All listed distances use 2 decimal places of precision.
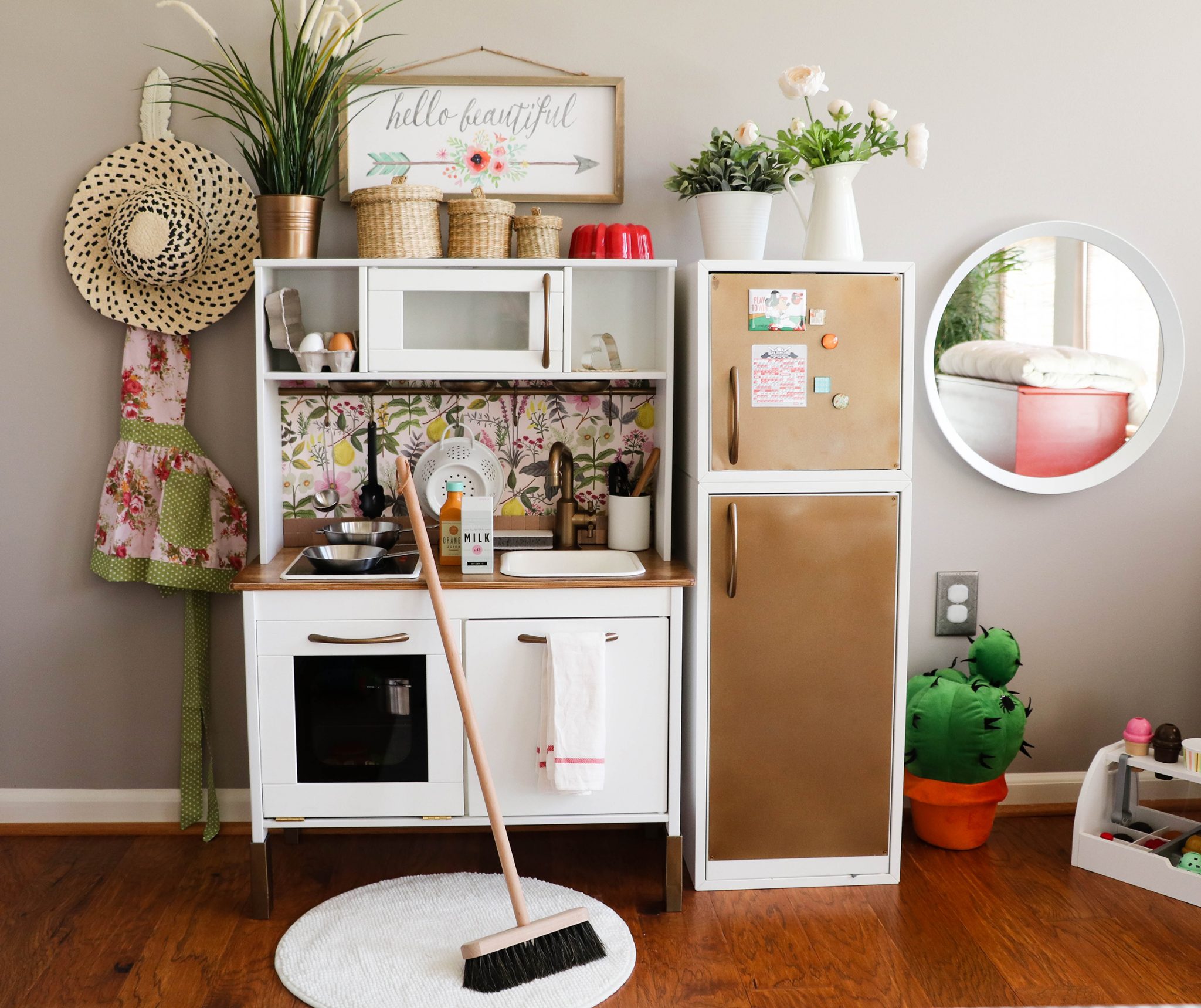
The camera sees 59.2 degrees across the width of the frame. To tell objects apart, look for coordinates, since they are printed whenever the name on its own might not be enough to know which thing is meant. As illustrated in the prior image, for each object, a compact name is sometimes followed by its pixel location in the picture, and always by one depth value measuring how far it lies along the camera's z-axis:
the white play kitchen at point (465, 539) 2.38
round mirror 2.88
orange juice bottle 2.54
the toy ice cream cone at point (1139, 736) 2.70
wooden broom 2.13
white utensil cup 2.72
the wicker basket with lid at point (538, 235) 2.55
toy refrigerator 2.43
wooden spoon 2.66
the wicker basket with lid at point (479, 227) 2.53
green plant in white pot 2.55
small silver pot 2.40
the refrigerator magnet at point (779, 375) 2.43
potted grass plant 2.48
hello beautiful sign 2.71
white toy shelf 2.55
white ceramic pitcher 2.51
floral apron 2.71
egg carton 2.51
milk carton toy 2.45
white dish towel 2.36
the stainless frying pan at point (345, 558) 2.42
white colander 2.82
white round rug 2.10
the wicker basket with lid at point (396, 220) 2.49
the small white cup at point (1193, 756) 2.57
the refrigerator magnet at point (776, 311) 2.42
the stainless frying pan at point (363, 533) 2.60
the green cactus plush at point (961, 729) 2.66
